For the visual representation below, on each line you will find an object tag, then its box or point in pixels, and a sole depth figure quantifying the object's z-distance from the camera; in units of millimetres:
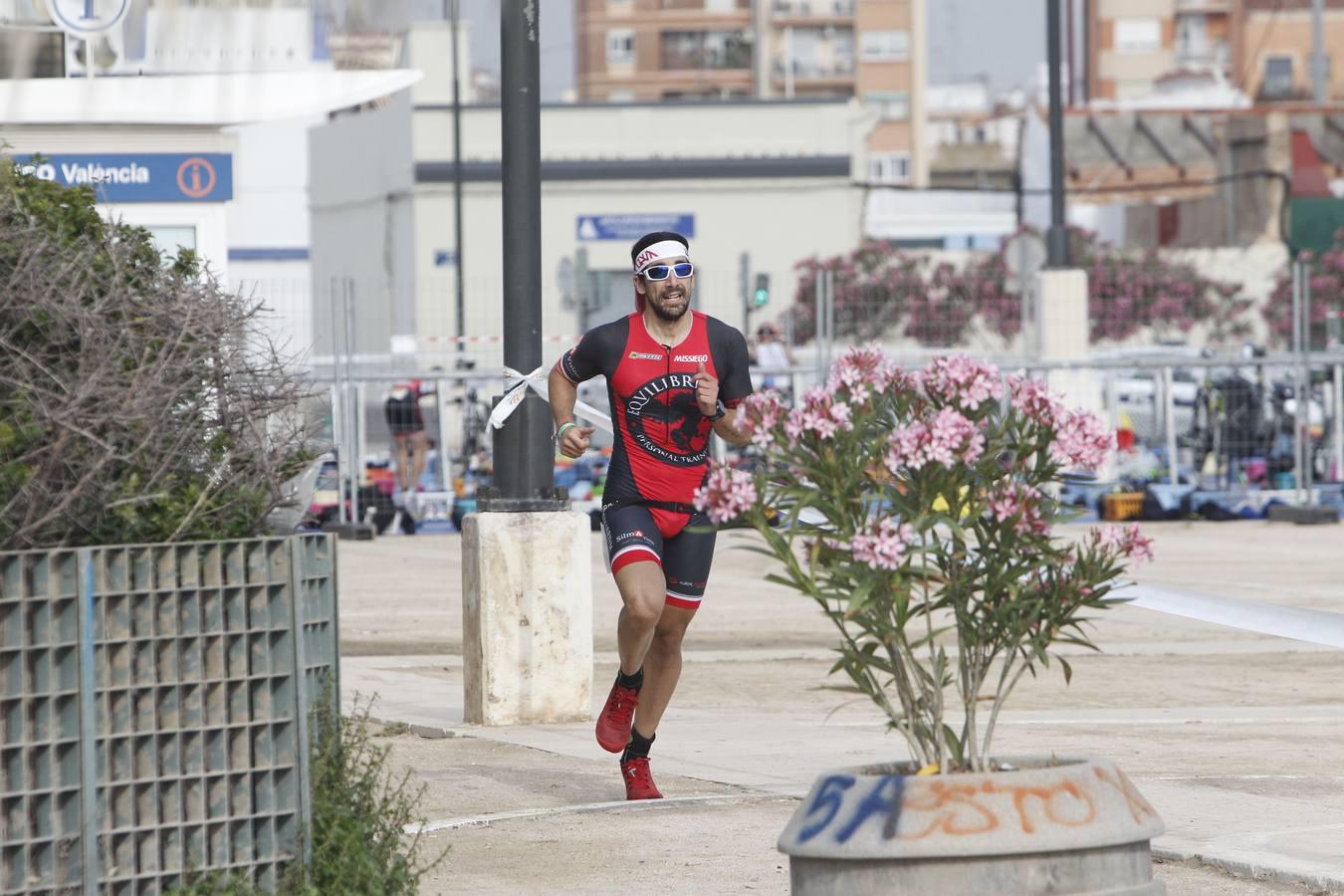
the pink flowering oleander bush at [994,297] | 39875
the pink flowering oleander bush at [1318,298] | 56938
